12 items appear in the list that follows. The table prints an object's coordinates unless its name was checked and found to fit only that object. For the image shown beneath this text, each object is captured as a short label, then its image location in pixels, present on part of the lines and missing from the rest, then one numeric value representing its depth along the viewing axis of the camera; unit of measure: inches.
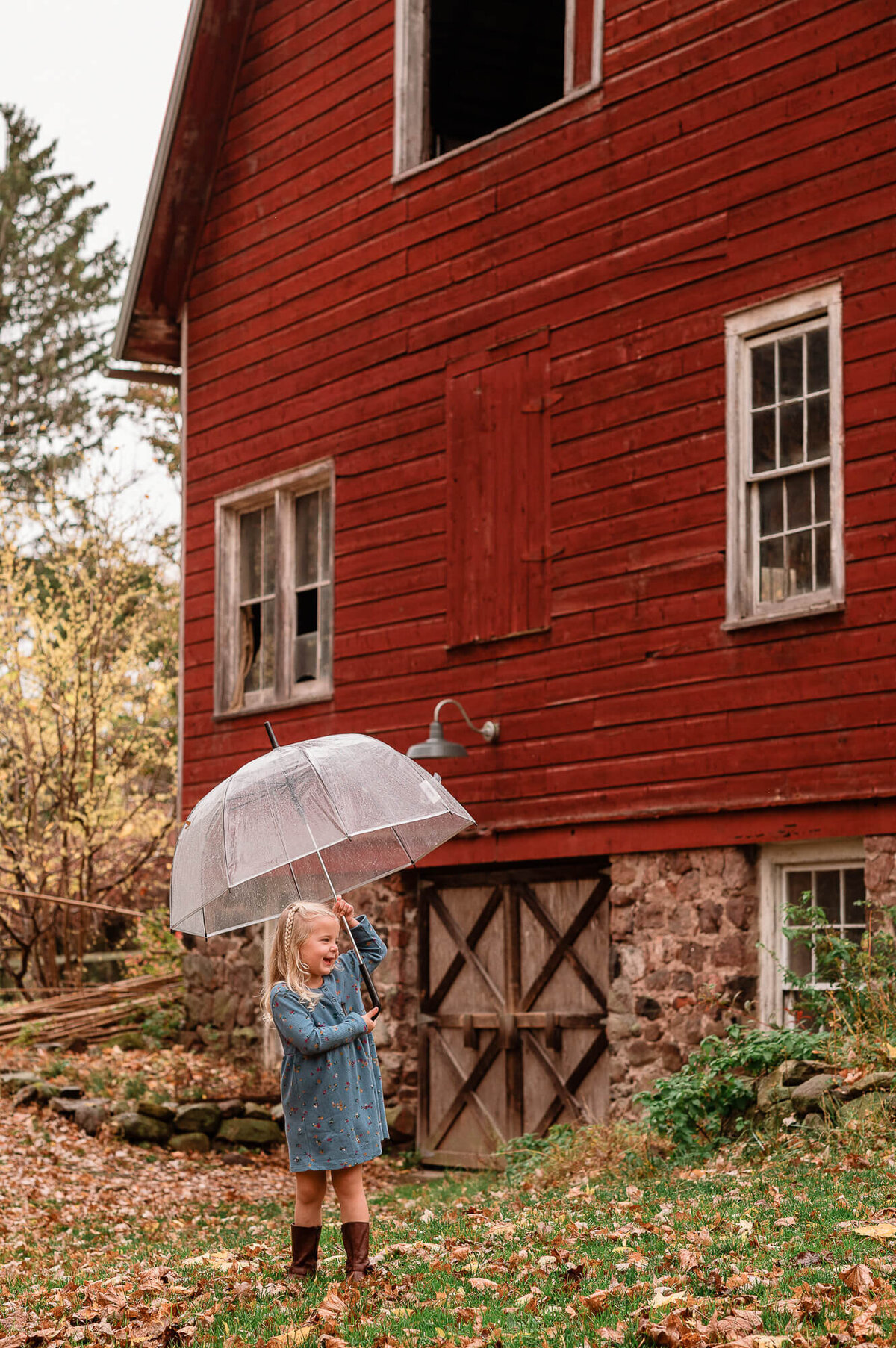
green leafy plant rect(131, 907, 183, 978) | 684.7
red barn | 382.3
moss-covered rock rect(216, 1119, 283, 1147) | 486.3
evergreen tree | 1375.5
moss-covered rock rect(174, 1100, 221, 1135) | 483.8
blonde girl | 238.1
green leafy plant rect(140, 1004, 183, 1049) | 598.9
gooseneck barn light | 447.2
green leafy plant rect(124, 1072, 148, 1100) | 508.4
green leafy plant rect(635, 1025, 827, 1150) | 354.3
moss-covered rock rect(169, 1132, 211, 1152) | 478.6
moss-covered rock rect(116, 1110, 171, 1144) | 476.4
